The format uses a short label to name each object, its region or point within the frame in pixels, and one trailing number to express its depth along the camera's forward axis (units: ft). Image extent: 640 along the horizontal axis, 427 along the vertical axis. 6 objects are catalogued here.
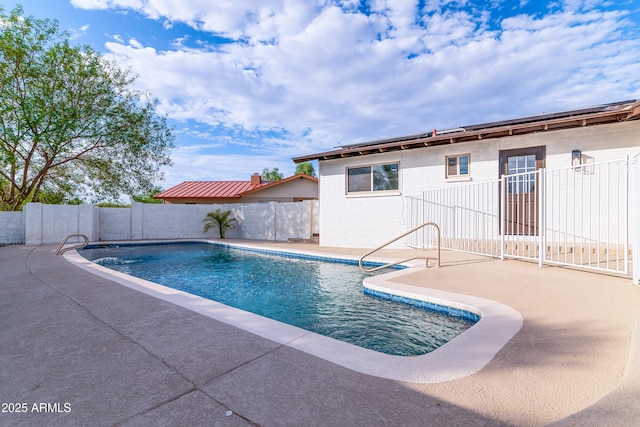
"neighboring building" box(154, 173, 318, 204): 69.82
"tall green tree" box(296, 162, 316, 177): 158.09
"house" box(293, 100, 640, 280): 23.41
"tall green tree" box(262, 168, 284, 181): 173.99
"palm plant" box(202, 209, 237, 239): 54.34
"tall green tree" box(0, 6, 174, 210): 40.14
